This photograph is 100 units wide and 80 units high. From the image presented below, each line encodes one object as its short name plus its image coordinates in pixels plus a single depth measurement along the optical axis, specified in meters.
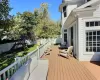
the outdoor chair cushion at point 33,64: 2.68
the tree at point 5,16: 4.13
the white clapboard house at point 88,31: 4.58
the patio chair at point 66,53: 5.35
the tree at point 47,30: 14.49
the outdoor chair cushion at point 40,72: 2.43
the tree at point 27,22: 9.90
